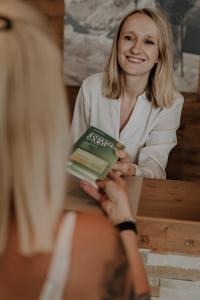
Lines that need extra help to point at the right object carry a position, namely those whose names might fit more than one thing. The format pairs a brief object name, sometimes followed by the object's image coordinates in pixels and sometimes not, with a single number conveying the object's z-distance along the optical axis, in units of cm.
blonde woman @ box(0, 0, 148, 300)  68
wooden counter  133
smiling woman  211
